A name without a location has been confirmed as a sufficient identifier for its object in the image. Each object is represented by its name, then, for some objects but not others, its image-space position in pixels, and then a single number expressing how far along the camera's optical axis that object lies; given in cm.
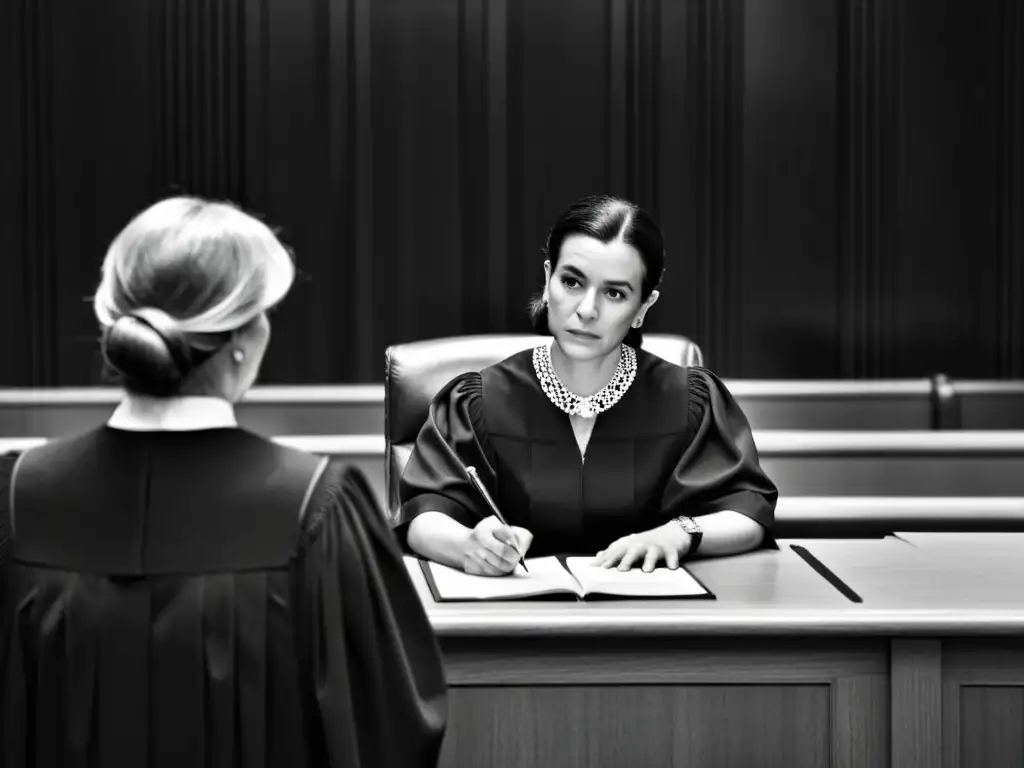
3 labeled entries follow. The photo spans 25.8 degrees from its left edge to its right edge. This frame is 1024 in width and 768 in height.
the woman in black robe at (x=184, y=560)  205
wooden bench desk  252
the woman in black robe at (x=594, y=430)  290
